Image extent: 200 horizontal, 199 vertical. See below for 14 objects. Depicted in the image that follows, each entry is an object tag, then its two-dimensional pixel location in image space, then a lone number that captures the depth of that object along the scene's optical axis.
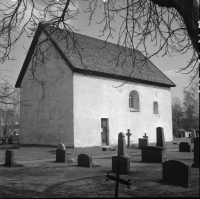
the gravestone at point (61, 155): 11.49
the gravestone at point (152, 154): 10.44
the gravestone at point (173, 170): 3.98
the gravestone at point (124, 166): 7.46
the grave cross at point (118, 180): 2.93
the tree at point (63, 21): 5.27
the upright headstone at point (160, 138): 11.74
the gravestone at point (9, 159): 10.45
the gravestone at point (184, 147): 14.26
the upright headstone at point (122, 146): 10.44
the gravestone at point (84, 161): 9.51
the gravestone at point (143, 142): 18.44
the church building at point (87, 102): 19.14
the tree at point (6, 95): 9.93
